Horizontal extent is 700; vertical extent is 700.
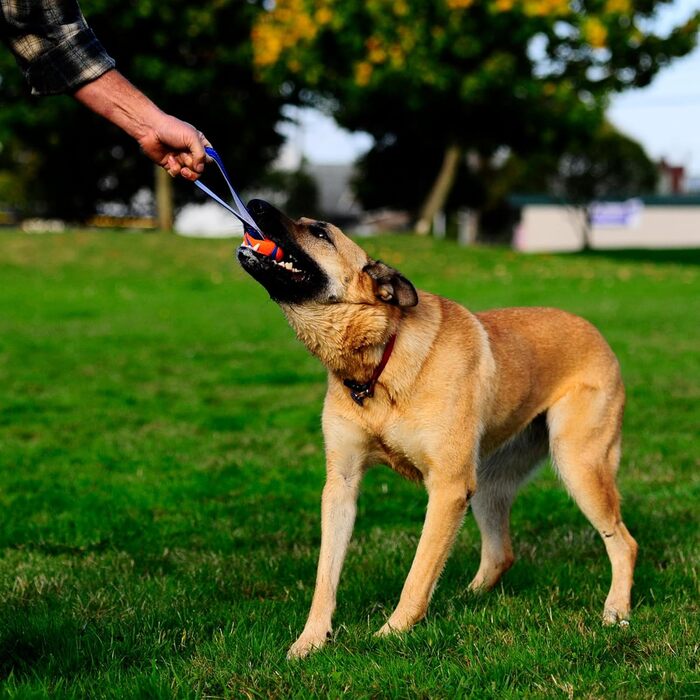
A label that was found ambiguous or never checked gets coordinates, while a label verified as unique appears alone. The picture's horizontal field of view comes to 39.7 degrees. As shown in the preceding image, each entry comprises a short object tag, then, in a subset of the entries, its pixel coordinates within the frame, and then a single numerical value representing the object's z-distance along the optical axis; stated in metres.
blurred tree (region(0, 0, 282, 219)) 29.02
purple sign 66.31
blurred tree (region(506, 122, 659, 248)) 61.38
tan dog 4.02
